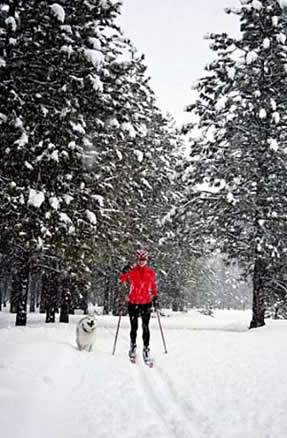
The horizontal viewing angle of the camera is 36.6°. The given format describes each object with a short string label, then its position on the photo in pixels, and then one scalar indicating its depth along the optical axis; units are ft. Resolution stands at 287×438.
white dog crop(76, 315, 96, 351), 32.76
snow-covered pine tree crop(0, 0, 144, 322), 35.17
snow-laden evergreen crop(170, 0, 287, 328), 50.31
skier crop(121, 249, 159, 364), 32.04
